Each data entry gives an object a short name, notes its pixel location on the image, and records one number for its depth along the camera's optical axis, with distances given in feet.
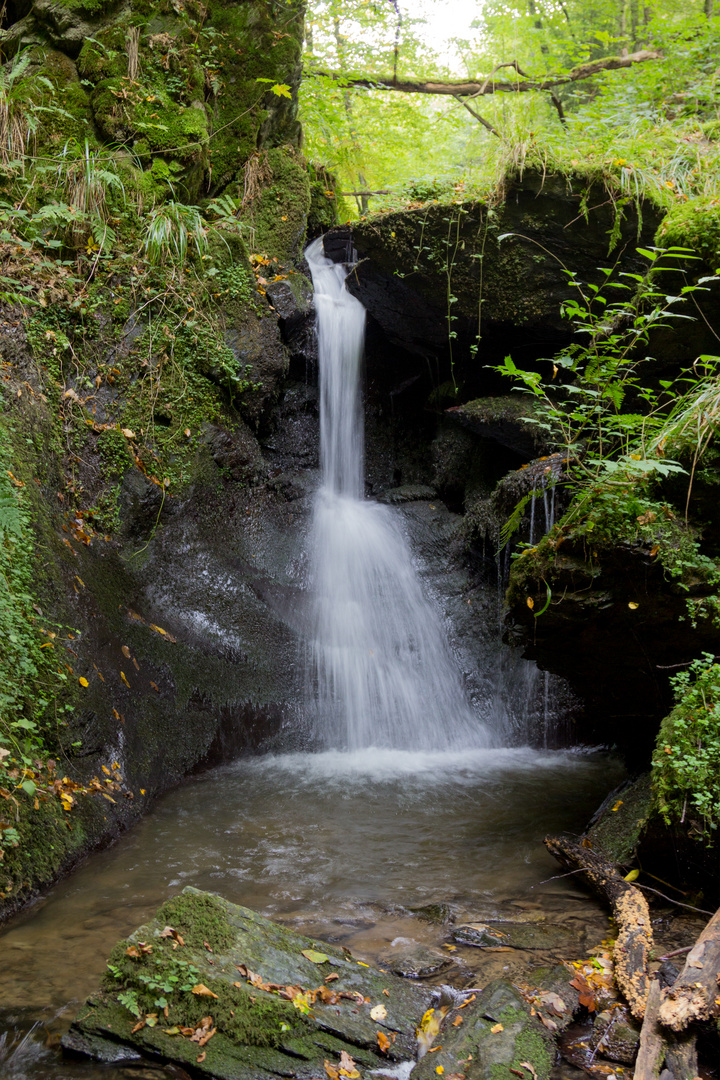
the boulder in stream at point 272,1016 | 7.20
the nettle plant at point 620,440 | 13.38
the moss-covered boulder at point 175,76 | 22.61
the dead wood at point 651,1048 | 6.86
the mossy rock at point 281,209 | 26.89
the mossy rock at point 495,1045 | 7.09
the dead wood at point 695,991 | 7.23
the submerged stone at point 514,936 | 9.93
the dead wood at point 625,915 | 8.39
